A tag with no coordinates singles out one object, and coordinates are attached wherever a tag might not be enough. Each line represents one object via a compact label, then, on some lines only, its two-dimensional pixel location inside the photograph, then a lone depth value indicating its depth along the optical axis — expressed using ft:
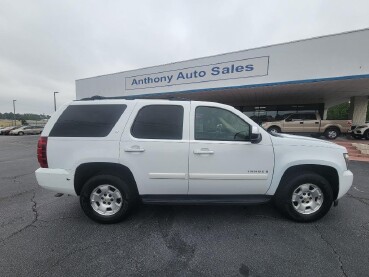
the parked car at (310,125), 42.76
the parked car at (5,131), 106.32
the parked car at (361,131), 42.39
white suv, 10.48
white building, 34.40
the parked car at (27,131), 104.41
